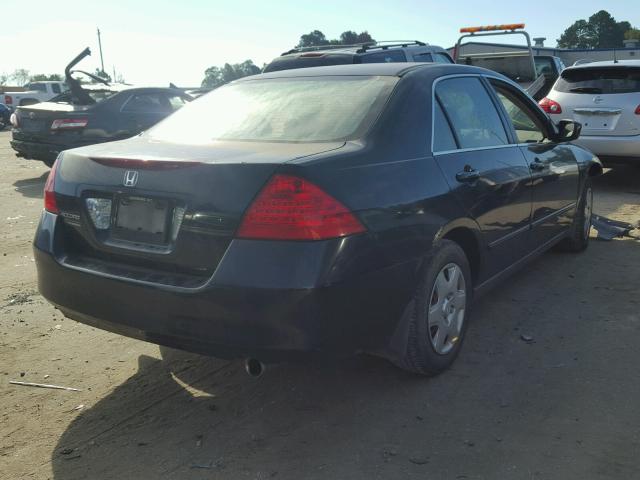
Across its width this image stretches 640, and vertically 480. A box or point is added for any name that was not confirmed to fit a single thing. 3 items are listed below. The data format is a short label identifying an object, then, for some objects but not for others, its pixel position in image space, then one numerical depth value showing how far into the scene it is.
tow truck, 11.38
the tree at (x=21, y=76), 88.00
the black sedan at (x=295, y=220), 2.65
